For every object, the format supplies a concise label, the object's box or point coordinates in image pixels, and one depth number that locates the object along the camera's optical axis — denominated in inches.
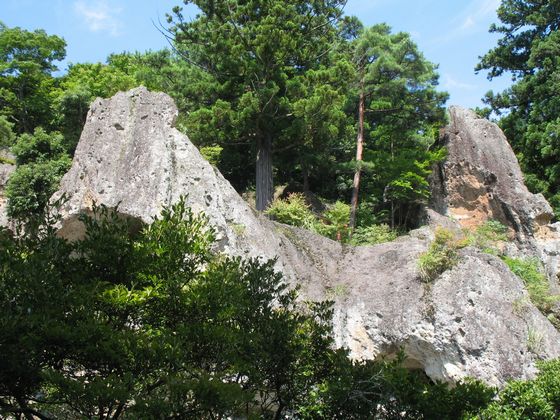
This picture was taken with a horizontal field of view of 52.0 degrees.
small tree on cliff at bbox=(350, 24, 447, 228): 788.0
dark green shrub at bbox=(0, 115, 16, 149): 873.5
